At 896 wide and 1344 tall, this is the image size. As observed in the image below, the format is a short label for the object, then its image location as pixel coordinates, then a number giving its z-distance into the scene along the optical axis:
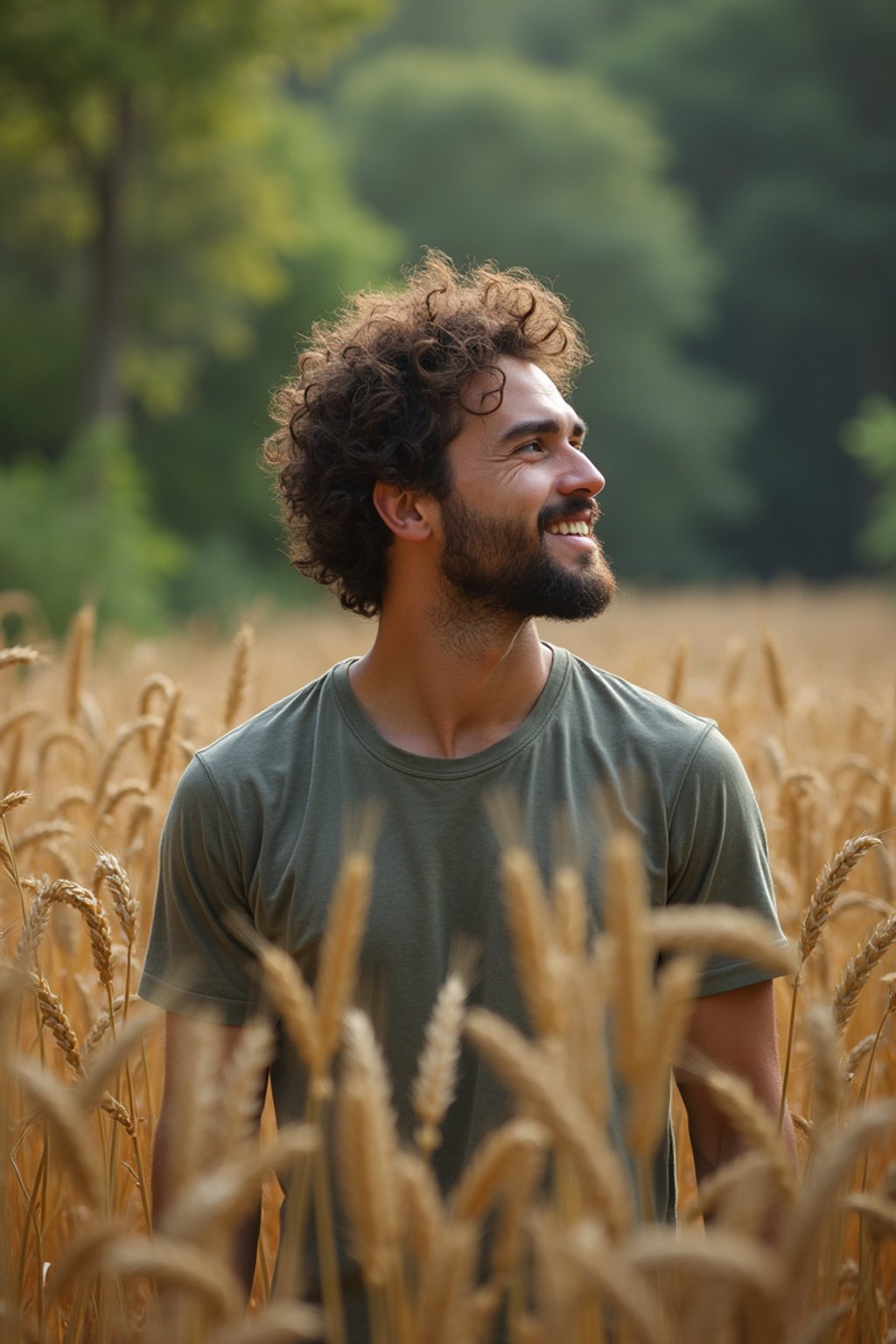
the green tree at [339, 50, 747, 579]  27.67
